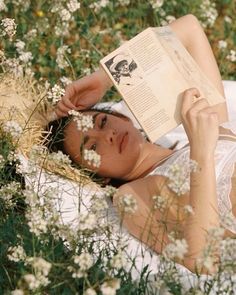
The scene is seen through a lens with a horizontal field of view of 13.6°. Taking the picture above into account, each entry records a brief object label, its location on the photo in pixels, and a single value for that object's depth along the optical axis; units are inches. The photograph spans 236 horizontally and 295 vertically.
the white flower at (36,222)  104.7
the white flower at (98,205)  105.8
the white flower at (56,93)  130.6
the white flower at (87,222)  100.2
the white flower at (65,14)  185.1
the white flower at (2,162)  124.0
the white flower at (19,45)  181.8
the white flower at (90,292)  96.3
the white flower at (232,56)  198.2
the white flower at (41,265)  95.4
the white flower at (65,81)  168.6
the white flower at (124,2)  210.2
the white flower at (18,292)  97.7
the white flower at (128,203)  102.3
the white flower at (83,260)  97.0
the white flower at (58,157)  115.5
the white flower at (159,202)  107.4
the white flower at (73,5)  173.2
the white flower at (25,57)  176.6
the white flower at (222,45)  202.1
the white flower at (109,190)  109.3
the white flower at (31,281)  95.3
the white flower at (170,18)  208.9
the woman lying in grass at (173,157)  127.3
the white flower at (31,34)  188.2
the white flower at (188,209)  104.1
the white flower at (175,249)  97.0
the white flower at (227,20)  221.0
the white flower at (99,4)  204.1
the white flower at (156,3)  206.4
